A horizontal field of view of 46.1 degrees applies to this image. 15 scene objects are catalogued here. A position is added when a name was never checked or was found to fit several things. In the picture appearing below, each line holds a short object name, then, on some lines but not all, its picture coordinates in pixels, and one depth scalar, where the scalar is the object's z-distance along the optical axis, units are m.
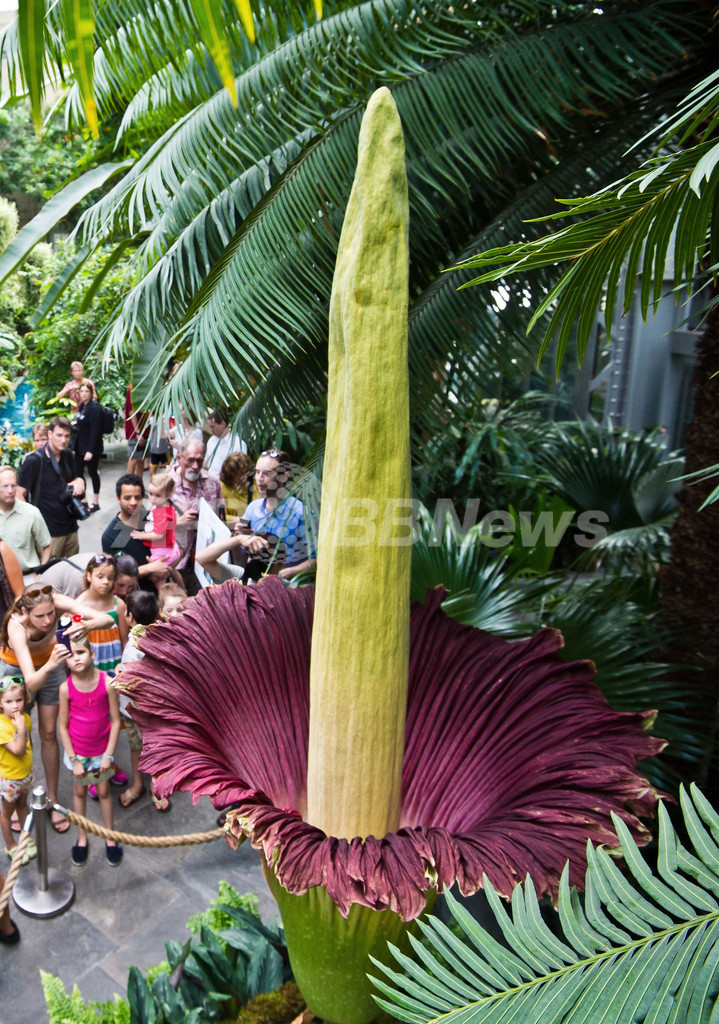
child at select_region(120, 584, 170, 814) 3.67
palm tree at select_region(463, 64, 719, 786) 1.02
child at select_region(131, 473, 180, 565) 4.40
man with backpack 5.00
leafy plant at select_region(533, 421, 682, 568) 3.94
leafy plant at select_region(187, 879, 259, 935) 2.62
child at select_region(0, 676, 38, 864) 3.07
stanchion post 3.09
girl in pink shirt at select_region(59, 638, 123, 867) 3.33
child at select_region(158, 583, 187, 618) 3.83
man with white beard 4.79
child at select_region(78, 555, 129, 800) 3.54
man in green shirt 4.17
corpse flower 1.03
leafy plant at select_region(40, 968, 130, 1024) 2.21
